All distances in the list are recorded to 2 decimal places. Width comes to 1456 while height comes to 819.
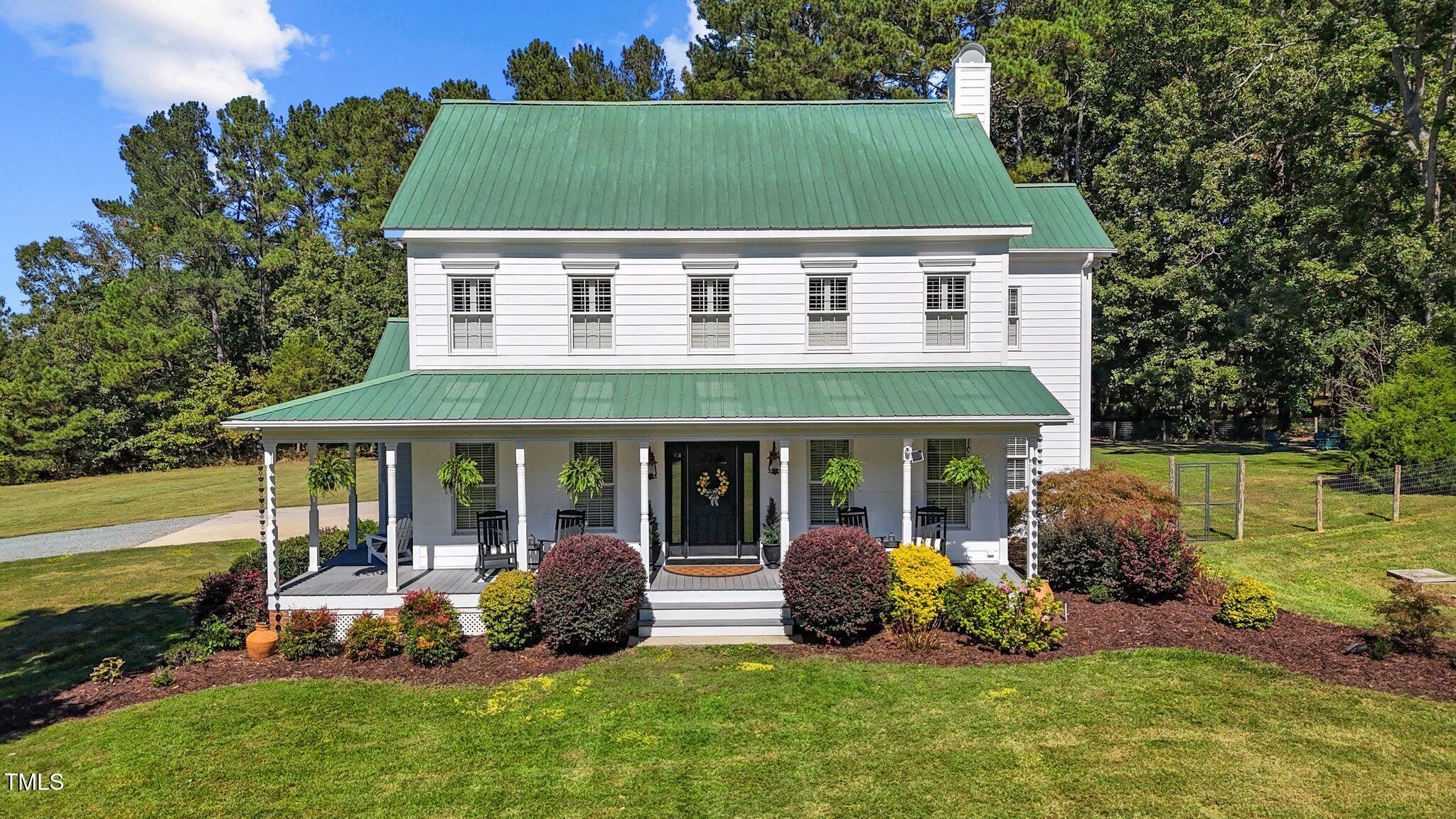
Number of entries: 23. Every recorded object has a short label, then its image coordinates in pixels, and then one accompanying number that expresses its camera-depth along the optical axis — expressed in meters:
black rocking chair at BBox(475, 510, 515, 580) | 13.51
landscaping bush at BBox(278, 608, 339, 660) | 11.24
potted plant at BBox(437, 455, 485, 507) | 12.73
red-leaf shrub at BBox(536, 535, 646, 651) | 10.87
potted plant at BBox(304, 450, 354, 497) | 12.84
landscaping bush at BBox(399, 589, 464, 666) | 10.89
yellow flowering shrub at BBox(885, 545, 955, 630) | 11.33
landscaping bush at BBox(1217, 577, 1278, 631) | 11.46
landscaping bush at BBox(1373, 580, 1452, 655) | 10.14
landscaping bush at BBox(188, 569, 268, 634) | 11.95
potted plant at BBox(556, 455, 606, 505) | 12.74
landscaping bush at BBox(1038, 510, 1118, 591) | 13.16
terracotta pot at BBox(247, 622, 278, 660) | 11.29
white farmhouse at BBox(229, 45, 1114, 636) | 13.71
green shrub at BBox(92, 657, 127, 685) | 10.56
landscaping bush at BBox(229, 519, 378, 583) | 14.02
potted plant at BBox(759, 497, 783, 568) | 13.69
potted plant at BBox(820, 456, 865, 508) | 12.97
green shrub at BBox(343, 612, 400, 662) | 11.10
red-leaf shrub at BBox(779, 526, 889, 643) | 11.07
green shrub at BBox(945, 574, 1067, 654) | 10.87
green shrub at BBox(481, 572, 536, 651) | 11.34
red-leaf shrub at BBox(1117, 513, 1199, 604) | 12.66
